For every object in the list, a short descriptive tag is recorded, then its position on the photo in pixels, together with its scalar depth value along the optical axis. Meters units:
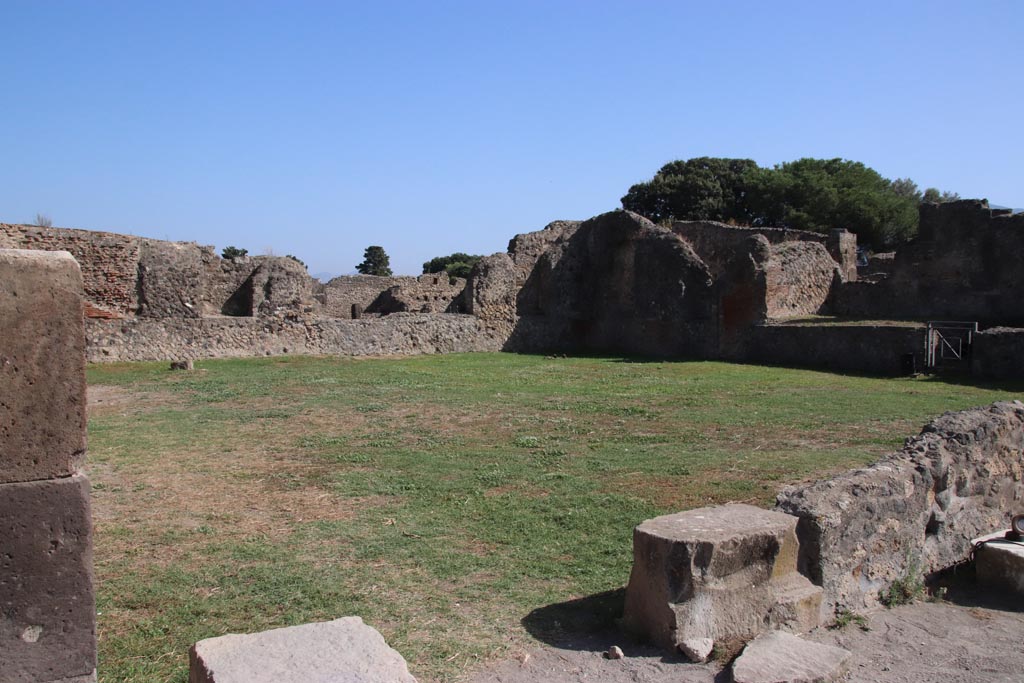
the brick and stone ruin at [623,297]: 16.83
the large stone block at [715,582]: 3.59
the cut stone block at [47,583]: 2.57
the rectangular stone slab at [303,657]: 2.71
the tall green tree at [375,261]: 73.92
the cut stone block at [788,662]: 3.26
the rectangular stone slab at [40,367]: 2.54
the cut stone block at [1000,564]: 4.45
